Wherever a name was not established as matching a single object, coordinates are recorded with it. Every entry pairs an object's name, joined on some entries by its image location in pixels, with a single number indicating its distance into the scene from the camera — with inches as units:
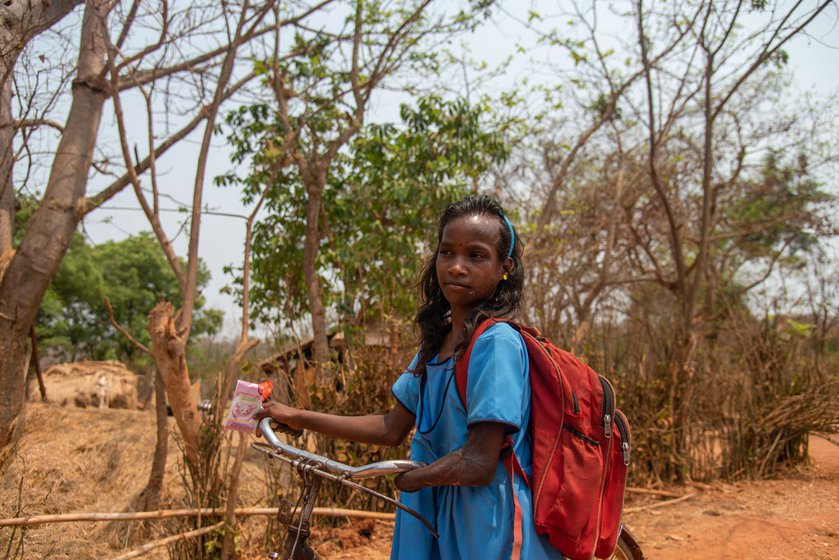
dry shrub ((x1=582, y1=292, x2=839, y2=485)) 218.8
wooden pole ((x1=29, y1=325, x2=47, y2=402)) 237.9
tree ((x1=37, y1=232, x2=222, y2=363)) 658.8
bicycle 62.4
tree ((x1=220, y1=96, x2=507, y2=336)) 318.0
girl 59.7
